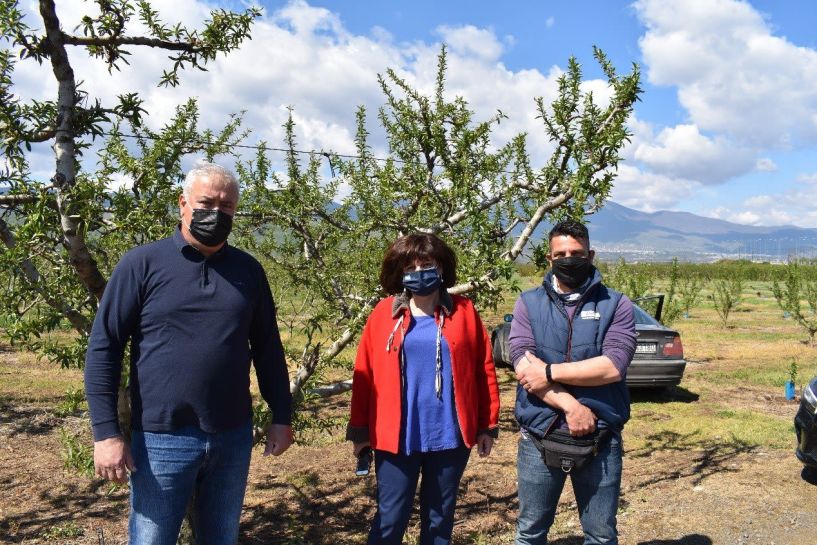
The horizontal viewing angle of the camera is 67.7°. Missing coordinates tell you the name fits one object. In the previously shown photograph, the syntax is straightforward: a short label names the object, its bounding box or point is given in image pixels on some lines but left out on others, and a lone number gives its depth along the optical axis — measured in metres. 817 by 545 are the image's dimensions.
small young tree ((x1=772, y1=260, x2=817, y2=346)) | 16.05
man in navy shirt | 2.15
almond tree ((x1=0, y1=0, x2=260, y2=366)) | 2.52
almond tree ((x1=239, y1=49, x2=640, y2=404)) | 3.95
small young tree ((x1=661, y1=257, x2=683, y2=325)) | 15.06
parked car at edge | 5.33
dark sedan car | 8.88
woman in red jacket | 2.68
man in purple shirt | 2.71
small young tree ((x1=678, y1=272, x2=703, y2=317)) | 19.61
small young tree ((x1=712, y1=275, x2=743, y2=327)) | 19.58
